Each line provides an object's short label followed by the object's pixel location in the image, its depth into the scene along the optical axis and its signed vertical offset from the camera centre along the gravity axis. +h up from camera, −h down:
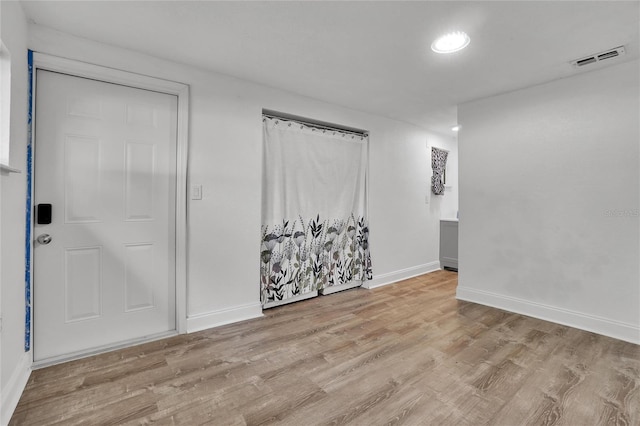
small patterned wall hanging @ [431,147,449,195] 4.81 +0.73
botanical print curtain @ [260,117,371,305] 3.16 +0.02
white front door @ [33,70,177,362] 2.07 -0.03
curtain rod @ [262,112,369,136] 3.18 +1.04
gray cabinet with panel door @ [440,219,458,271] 4.81 -0.50
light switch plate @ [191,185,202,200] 2.57 +0.17
